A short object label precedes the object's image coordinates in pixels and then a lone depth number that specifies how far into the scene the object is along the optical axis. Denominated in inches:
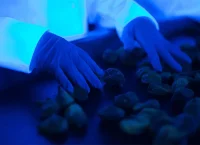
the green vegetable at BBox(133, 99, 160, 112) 25.0
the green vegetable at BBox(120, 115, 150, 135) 22.9
